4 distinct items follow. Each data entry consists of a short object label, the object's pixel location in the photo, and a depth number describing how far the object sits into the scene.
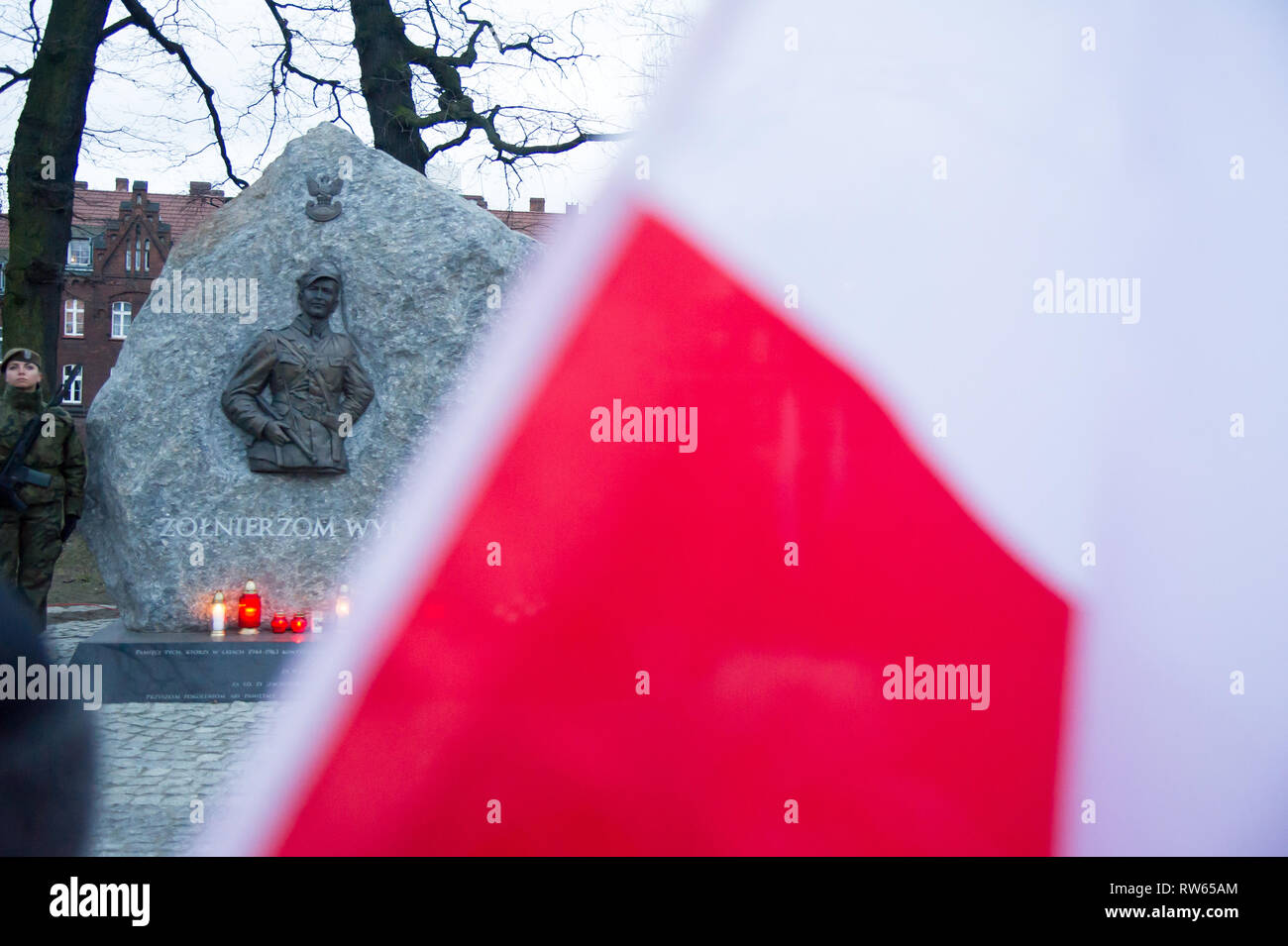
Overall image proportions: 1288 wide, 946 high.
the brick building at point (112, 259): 13.34
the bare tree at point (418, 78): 6.48
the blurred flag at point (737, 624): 2.30
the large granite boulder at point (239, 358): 4.75
